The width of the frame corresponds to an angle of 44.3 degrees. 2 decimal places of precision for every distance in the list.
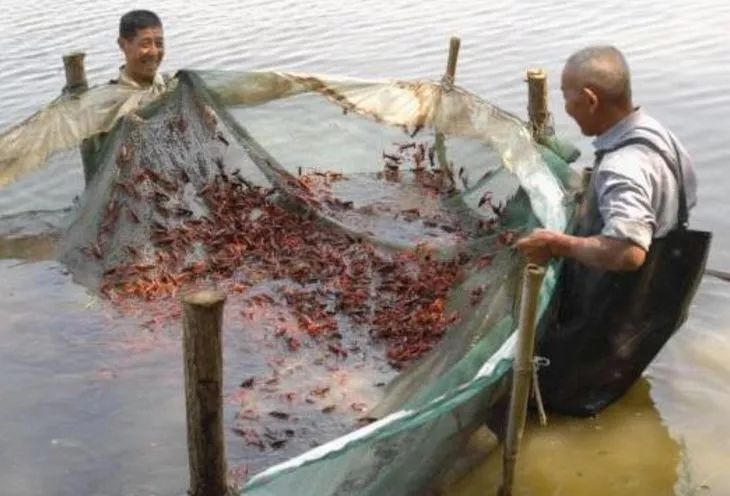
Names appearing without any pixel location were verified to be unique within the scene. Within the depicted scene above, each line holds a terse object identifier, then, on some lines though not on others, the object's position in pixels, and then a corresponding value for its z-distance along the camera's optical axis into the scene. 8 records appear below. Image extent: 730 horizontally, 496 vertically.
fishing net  5.39
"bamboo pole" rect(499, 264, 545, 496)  3.77
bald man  3.99
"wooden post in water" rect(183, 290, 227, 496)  3.08
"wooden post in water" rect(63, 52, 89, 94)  7.14
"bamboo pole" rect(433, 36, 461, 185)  7.60
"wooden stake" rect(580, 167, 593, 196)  5.27
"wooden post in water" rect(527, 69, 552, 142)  6.45
